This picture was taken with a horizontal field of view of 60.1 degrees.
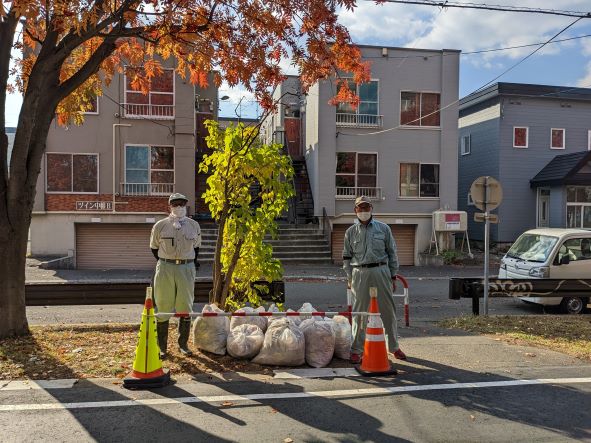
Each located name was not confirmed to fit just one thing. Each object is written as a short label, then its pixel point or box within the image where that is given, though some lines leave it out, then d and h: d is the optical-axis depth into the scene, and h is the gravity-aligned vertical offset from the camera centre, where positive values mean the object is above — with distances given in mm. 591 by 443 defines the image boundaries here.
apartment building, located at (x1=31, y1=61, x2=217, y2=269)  19062 +1380
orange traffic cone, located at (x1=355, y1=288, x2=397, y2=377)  5312 -1464
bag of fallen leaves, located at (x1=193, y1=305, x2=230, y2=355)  5828 -1402
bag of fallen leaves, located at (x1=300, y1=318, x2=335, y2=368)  5664 -1470
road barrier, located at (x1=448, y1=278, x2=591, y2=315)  9172 -1327
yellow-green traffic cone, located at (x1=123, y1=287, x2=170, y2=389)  4789 -1453
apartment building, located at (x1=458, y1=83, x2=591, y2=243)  23781 +3448
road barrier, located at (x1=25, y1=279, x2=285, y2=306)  8227 -1364
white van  10562 -949
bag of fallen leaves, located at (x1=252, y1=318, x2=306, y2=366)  5555 -1478
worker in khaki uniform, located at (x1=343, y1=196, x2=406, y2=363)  5879 -666
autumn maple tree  6176 +2029
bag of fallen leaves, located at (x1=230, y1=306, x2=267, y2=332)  6039 -1303
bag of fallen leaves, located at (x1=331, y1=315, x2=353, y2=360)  5934 -1488
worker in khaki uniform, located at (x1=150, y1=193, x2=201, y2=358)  5879 -678
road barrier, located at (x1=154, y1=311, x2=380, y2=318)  5555 -1141
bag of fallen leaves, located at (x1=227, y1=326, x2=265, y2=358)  5668 -1463
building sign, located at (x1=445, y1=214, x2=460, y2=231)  20844 -304
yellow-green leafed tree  6816 +110
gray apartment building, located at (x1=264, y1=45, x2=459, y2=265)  21203 +2847
